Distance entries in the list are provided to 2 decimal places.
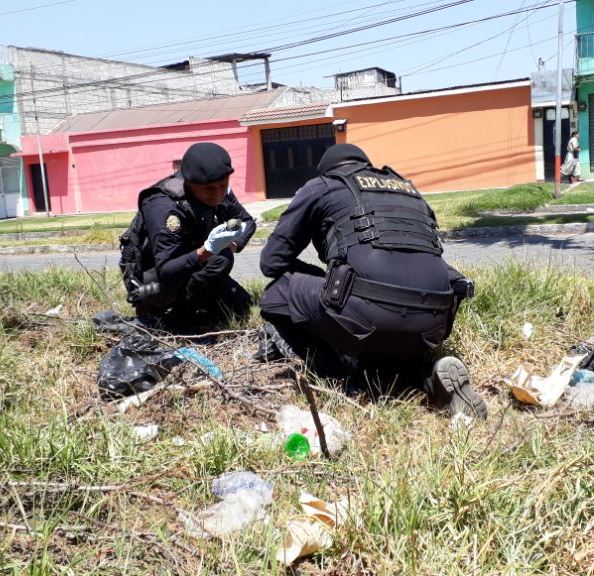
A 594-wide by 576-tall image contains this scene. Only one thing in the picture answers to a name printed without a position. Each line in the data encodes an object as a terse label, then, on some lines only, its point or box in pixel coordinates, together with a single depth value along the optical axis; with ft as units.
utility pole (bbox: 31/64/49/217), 97.14
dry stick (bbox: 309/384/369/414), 10.39
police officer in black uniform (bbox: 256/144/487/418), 10.63
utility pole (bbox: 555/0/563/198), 59.37
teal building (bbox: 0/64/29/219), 103.19
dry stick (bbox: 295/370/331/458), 8.51
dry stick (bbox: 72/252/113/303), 16.55
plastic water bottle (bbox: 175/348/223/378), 11.59
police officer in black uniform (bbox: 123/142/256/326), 13.74
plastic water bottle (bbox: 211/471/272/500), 8.08
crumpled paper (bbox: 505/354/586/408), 10.80
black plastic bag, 11.72
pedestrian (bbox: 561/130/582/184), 72.33
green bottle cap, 9.15
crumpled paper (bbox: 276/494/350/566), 6.88
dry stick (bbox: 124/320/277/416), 10.50
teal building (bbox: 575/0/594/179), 78.43
